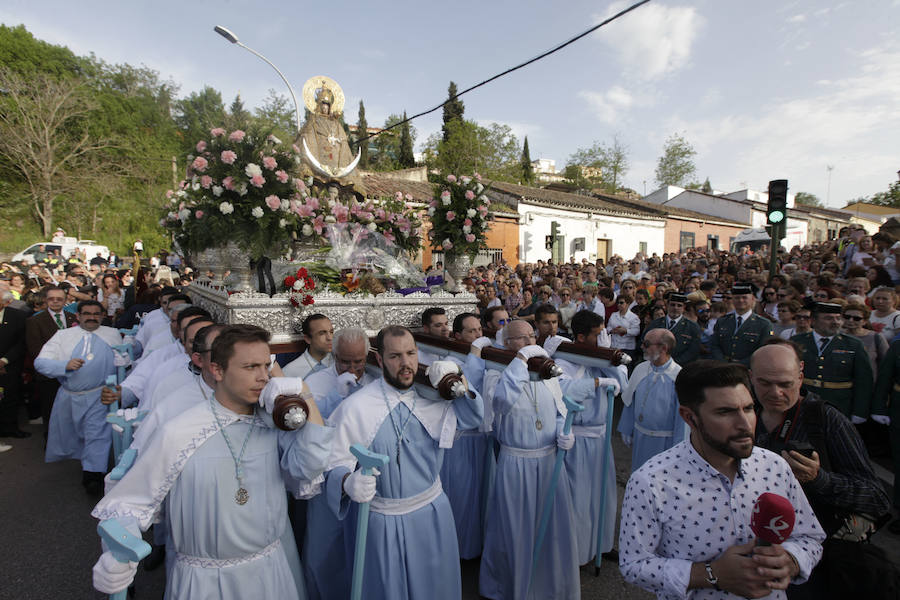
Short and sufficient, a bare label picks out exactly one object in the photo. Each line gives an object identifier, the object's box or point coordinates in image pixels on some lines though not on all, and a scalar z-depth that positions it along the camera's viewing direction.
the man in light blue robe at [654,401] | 4.30
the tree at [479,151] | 34.06
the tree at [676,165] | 43.62
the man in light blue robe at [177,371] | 3.75
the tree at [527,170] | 41.69
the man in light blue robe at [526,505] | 3.46
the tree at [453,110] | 41.38
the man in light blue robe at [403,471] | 2.72
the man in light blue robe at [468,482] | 4.15
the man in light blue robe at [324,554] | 3.29
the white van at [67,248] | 19.22
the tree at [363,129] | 41.59
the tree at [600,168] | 41.44
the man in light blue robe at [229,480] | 2.16
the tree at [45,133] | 23.39
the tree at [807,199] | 65.86
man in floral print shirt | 1.78
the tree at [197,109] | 45.00
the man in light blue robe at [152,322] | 6.44
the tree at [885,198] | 30.26
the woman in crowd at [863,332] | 5.52
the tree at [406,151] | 42.53
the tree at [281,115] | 39.31
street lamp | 11.41
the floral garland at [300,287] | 4.95
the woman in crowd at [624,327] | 8.41
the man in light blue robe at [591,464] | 3.99
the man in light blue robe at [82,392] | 5.23
